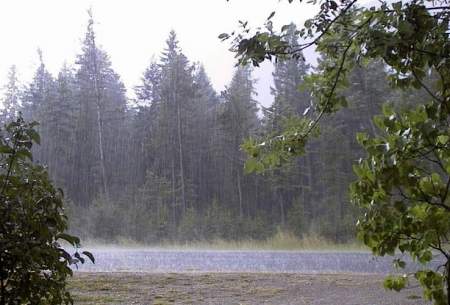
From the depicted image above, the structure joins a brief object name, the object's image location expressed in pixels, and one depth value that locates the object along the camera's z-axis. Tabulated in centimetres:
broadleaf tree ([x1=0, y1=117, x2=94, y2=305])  224
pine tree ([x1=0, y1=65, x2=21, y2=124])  3903
